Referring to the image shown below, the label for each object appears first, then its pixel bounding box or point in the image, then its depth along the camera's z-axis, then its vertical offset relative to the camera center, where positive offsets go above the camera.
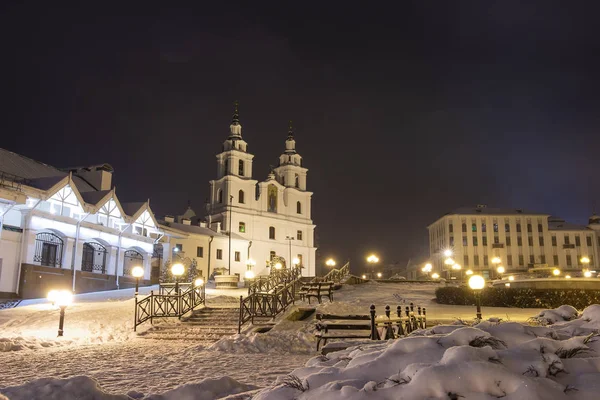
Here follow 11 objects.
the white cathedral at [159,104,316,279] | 62.78 +10.05
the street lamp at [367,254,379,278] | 49.92 +2.96
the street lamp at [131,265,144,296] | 25.31 +0.77
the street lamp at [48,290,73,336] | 17.33 -0.51
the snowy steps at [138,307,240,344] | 18.08 -1.41
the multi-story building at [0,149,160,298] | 27.86 +3.35
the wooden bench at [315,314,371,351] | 14.30 -0.97
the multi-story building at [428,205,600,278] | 87.31 +8.43
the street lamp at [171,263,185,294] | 25.90 +0.91
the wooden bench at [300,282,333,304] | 26.00 -0.05
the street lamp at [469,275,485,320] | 15.08 +0.25
